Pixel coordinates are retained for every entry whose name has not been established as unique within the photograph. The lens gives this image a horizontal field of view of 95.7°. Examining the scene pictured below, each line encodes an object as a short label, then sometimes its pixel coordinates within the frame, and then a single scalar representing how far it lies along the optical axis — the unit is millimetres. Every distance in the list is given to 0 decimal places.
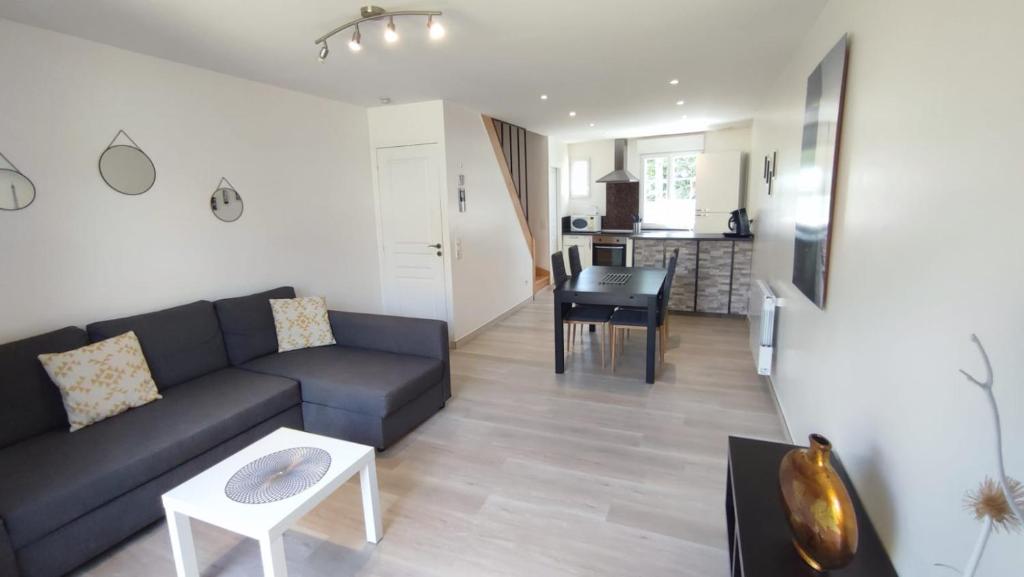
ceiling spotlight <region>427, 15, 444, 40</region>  2271
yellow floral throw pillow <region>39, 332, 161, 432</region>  2291
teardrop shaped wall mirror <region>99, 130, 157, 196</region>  2721
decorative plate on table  1793
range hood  7016
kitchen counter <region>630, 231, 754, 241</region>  5543
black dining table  3717
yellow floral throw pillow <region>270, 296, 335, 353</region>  3439
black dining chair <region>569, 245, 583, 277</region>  5209
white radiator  3301
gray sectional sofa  1875
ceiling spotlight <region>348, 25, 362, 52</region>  2361
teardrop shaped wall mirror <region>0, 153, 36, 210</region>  2320
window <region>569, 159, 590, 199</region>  8258
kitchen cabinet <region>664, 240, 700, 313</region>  5672
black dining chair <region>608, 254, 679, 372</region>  4059
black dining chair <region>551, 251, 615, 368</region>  4164
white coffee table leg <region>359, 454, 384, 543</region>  2062
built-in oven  6883
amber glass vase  1177
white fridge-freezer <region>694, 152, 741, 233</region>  6844
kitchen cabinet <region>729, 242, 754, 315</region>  5367
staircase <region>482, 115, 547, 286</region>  5539
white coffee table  1642
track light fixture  2246
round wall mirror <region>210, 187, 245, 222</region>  3309
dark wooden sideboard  1244
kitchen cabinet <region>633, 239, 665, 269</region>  5863
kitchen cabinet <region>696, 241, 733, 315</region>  5492
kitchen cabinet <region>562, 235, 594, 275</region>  7590
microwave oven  8141
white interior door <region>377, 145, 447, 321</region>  4547
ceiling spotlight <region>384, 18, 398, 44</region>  2264
